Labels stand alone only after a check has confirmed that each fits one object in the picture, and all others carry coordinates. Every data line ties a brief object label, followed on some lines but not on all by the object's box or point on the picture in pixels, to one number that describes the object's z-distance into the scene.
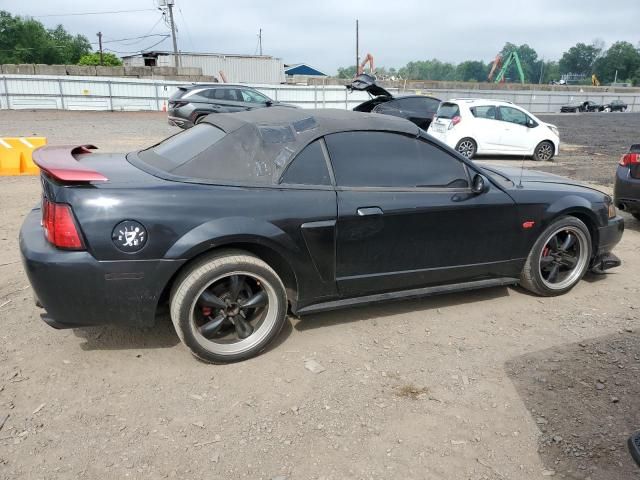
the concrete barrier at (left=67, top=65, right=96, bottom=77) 28.39
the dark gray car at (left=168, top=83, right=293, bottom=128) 15.97
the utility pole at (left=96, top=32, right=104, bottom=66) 68.00
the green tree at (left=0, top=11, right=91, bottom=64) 71.06
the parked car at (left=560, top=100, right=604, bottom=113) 42.00
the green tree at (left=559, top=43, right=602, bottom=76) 131.75
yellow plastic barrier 8.56
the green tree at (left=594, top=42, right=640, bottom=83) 106.55
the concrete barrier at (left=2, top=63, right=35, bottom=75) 26.75
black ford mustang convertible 2.88
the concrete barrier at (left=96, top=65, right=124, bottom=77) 29.77
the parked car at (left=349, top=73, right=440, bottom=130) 13.30
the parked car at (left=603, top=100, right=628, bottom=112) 46.31
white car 11.95
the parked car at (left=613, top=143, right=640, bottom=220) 6.02
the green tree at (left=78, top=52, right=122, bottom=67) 51.50
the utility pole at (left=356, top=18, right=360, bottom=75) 62.22
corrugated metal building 45.85
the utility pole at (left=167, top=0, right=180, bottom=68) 46.67
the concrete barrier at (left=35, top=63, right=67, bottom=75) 27.33
